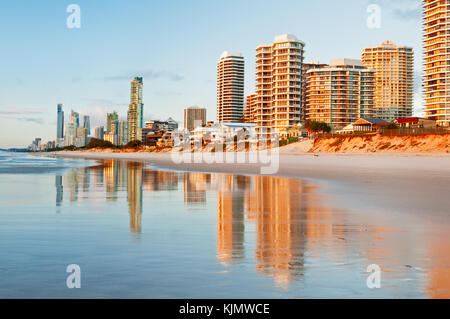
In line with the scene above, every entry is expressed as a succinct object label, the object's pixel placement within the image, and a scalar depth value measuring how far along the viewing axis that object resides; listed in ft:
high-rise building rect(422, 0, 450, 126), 526.98
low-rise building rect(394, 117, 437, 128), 422.94
